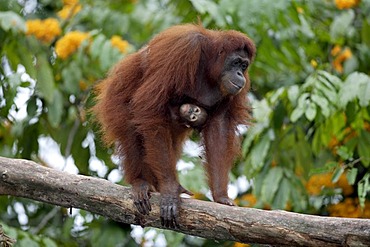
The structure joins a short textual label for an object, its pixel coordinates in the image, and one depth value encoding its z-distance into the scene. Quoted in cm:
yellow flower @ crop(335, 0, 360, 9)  1678
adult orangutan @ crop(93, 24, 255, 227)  1260
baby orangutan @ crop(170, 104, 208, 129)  1300
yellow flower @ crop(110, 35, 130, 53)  1579
